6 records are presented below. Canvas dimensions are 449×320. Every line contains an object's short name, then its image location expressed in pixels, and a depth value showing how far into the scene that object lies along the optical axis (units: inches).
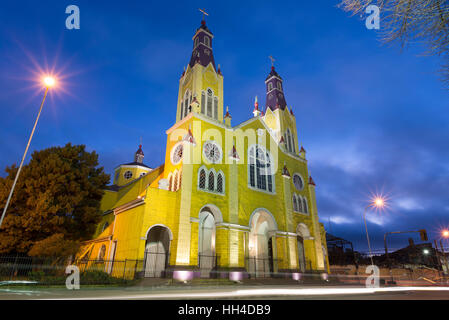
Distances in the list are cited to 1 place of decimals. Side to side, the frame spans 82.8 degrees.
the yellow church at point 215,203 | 724.7
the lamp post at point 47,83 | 536.6
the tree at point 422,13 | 210.1
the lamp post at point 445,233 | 1250.9
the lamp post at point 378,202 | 935.4
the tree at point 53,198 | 653.9
